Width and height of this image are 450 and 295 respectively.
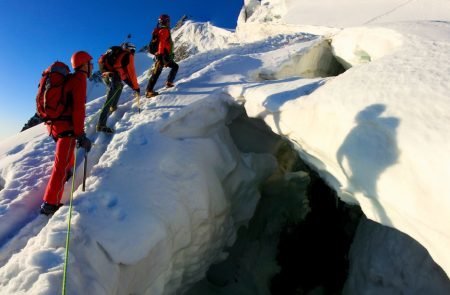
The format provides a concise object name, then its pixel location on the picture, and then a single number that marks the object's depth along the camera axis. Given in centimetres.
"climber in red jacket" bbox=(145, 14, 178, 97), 654
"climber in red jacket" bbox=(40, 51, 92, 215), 414
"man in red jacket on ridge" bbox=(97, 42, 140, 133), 584
